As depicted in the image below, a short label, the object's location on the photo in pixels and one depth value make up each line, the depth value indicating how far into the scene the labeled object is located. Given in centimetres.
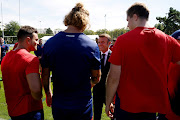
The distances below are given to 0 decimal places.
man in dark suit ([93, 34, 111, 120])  336
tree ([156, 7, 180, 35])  4656
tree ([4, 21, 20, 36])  6893
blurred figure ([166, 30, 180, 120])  200
